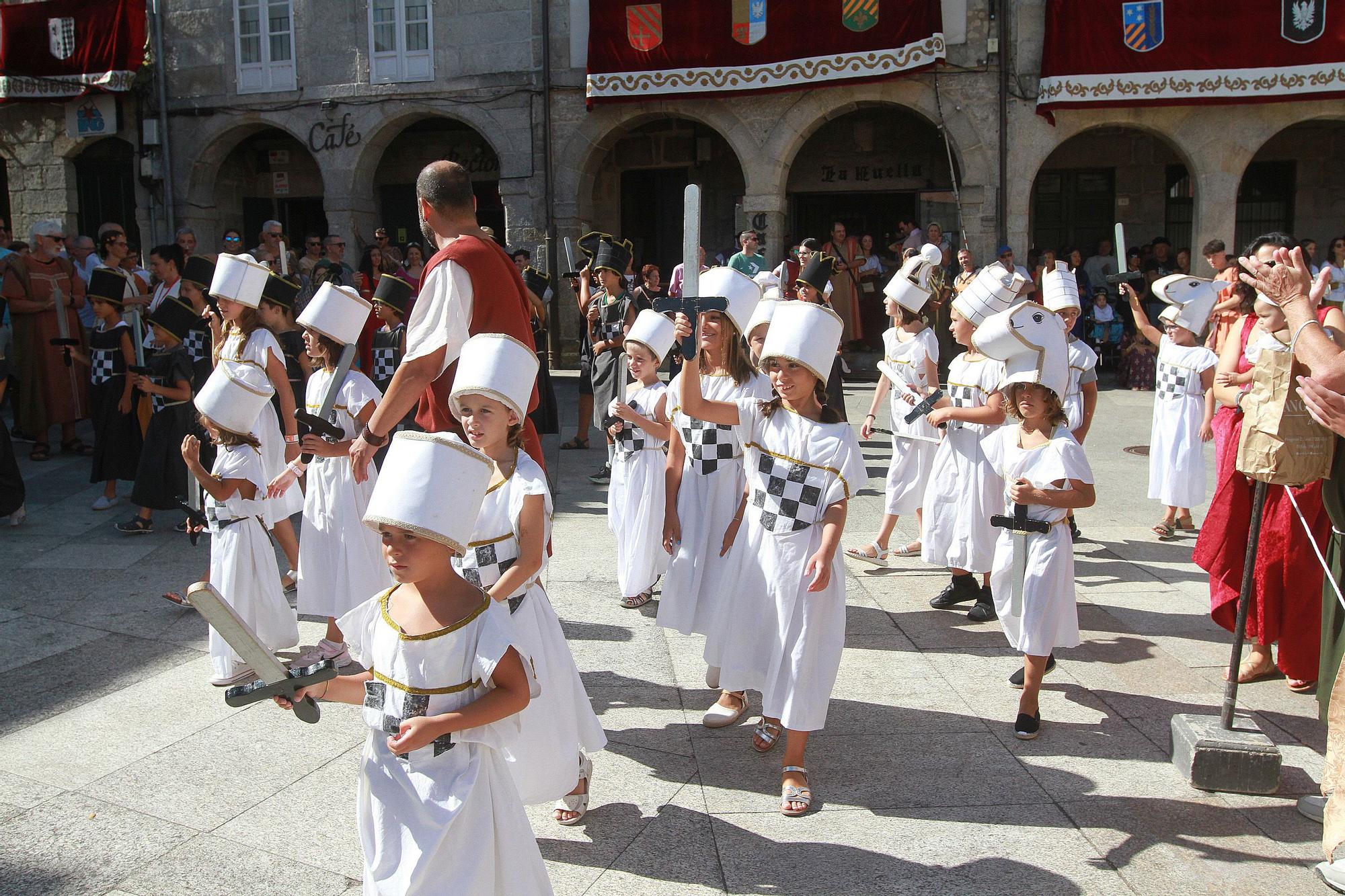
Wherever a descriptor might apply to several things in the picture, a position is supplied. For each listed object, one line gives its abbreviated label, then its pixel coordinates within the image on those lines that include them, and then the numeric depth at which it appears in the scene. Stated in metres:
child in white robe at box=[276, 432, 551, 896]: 2.59
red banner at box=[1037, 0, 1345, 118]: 14.27
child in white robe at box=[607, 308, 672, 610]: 5.82
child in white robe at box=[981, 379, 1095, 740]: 4.36
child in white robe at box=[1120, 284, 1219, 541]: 7.55
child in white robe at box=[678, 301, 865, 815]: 3.84
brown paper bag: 3.96
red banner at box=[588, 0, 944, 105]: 15.03
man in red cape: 3.87
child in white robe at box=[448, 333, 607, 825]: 3.34
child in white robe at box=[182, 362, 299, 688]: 5.01
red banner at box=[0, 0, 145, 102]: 17.66
